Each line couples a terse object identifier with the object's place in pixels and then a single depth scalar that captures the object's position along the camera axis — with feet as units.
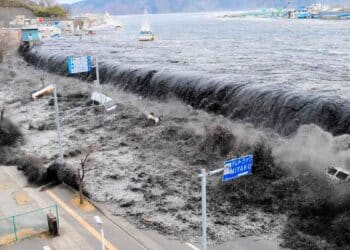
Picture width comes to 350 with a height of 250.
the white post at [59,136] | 86.66
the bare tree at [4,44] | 274.36
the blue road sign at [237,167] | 43.75
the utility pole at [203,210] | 44.38
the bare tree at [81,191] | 77.95
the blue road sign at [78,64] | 111.65
